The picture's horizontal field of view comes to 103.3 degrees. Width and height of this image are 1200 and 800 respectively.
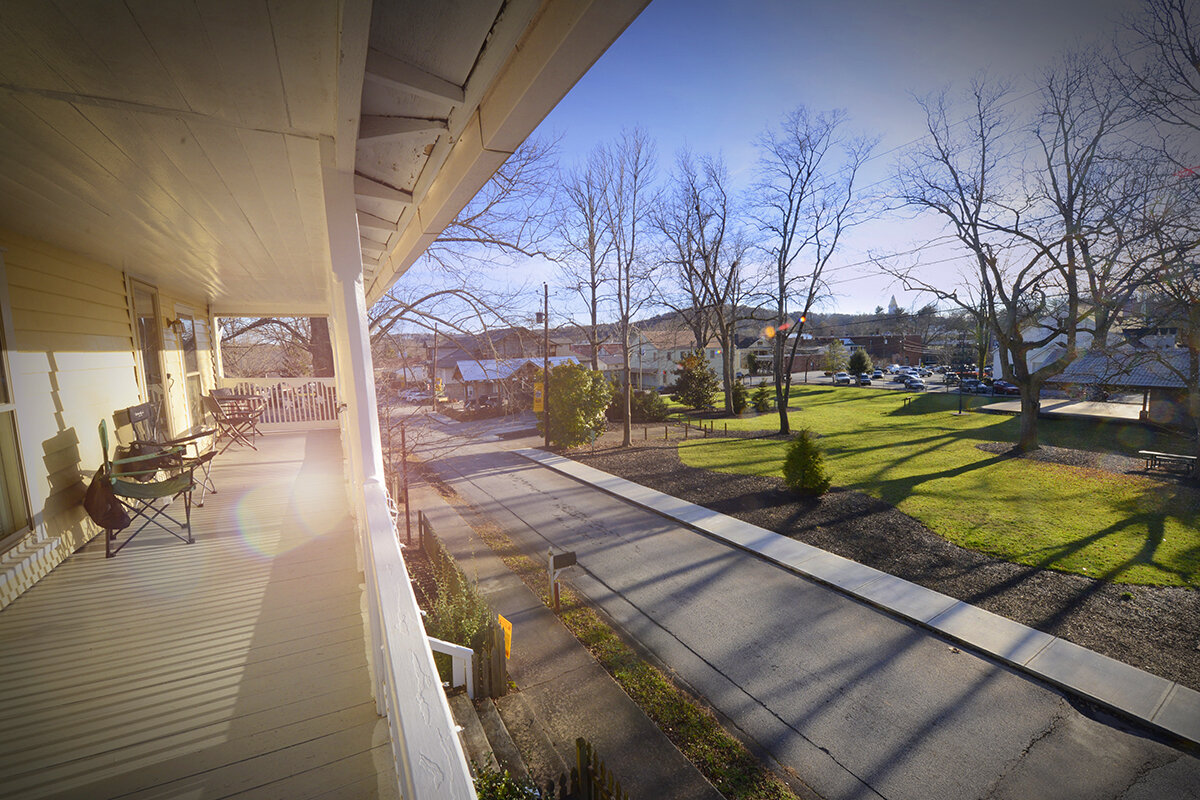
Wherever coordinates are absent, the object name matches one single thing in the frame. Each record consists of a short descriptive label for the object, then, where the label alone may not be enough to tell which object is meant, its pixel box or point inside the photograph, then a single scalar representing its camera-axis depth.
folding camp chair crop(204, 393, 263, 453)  8.69
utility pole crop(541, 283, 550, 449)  15.95
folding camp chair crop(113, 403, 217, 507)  5.04
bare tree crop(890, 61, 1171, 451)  10.16
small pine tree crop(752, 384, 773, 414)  27.14
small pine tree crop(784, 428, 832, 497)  10.73
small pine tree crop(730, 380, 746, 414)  26.38
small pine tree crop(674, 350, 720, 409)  25.98
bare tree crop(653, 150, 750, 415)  24.72
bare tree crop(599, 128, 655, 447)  16.88
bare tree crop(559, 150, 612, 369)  16.56
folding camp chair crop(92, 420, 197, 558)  4.13
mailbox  6.13
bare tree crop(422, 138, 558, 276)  8.06
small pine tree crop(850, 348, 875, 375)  44.59
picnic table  12.26
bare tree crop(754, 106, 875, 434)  18.20
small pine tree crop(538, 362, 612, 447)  16.91
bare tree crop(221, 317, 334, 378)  12.66
